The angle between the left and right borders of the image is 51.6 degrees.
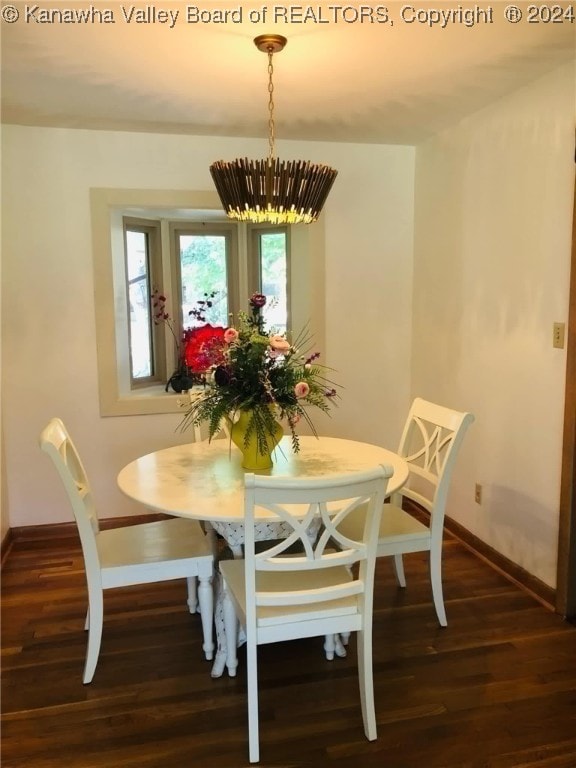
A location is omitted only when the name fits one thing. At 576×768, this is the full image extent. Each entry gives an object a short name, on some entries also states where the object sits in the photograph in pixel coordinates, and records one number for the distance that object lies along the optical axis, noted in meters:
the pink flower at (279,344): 2.15
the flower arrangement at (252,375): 2.16
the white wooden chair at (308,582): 1.69
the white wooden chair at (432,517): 2.41
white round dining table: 2.01
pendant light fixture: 2.13
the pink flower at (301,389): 2.14
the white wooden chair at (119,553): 2.09
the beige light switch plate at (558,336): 2.57
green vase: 2.29
